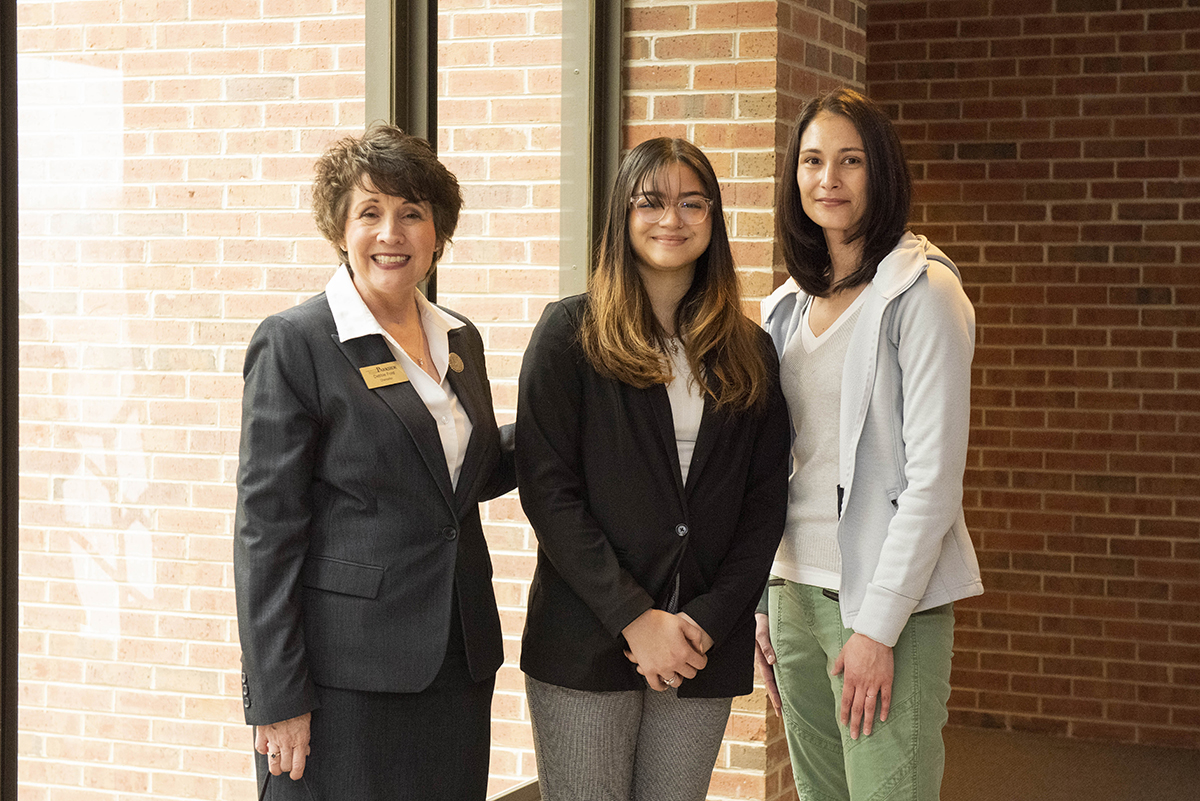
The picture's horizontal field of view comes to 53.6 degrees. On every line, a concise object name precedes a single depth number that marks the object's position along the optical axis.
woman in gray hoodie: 2.05
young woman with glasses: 2.09
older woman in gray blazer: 1.82
